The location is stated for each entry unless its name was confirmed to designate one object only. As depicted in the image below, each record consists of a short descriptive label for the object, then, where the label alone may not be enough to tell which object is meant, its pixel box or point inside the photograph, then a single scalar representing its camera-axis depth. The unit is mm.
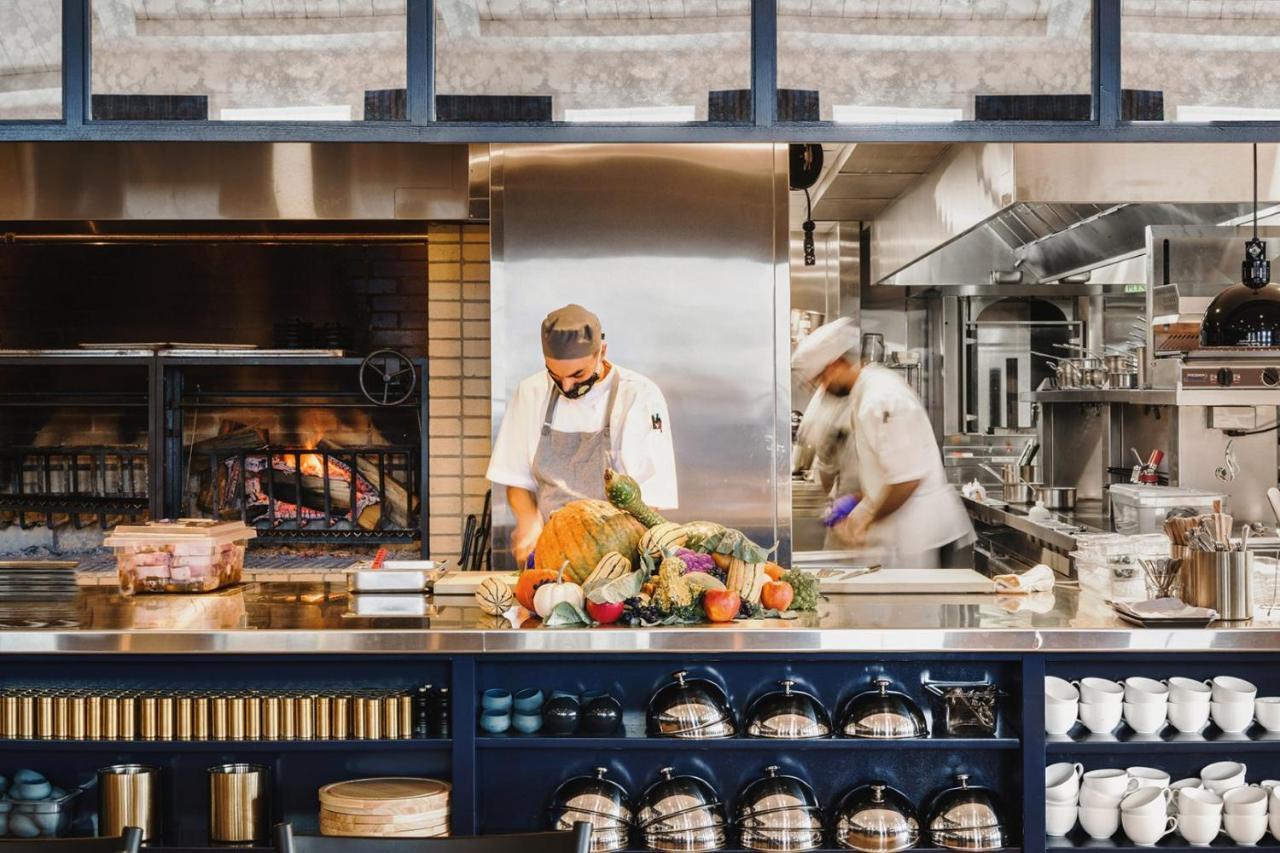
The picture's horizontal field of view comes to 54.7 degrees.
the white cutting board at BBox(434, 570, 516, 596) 3469
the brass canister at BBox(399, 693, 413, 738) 2984
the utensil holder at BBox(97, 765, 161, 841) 2992
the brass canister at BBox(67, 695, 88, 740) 2998
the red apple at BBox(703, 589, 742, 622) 2945
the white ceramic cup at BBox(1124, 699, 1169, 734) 2959
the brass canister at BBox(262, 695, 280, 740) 2988
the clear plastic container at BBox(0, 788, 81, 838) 2965
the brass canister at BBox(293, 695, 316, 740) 2986
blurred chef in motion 5609
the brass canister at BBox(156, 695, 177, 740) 2998
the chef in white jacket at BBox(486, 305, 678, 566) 4621
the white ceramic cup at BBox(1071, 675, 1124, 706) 2971
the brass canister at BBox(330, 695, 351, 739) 2984
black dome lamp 4297
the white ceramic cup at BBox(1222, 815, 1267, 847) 2902
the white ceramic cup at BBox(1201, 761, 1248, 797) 2984
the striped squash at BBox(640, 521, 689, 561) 3045
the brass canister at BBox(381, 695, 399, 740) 2973
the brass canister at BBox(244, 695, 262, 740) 2990
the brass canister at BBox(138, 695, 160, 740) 2996
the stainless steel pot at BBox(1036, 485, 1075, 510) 7250
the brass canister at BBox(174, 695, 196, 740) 2990
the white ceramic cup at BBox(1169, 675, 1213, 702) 2955
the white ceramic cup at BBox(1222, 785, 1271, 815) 2900
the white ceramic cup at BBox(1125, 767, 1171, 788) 2973
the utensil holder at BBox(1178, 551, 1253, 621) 2996
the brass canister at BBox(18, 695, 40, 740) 3018
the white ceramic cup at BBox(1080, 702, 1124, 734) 2973
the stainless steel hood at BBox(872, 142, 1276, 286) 4699
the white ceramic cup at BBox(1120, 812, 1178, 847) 2895
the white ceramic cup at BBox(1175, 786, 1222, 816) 2895
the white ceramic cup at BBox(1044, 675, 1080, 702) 3004
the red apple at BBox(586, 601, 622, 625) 2934
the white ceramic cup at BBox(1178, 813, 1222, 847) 2896
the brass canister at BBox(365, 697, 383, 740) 2971
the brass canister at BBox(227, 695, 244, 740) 2986
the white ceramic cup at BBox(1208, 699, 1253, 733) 2953
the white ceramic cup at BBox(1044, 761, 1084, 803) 2959
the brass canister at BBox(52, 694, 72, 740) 2998
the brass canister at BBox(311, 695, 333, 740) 2986
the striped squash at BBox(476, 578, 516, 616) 3117
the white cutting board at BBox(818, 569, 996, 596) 3529
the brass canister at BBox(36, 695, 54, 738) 3006
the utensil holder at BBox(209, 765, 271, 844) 2996
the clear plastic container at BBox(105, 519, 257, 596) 3475
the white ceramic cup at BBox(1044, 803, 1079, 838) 2955
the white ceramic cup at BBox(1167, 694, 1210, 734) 2959
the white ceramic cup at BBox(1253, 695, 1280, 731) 2957
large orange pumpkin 3119
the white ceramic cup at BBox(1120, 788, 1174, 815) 2893
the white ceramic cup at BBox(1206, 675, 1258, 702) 2949
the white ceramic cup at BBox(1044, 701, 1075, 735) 2957
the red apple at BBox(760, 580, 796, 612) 3062
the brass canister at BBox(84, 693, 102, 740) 2996
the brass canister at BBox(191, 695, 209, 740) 2992
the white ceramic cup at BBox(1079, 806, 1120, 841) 2936
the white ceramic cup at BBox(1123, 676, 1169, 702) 2955
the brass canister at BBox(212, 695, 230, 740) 2986
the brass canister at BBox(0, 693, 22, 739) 3023
